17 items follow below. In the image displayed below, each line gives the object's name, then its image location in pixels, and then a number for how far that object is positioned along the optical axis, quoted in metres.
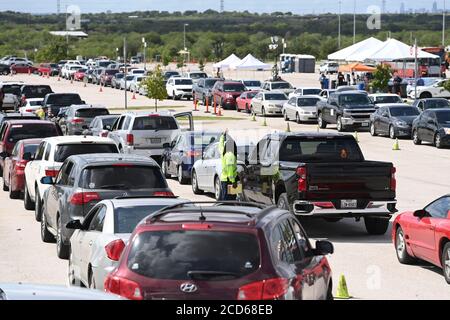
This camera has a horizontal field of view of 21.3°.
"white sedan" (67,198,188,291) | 12.58
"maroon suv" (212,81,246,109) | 65.00
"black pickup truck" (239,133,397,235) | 19.95
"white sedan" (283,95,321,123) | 53.34
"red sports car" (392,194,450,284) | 15.69
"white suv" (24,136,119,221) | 21.97
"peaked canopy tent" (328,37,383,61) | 69.75
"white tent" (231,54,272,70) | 85.75
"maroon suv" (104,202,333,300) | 9.72
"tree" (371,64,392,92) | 68.69
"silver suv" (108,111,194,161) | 32.72
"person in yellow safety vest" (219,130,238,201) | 23.66
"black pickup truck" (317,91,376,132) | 48.47
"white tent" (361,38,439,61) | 66.50
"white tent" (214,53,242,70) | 88.88
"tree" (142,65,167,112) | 59.47
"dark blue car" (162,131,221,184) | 29.62
